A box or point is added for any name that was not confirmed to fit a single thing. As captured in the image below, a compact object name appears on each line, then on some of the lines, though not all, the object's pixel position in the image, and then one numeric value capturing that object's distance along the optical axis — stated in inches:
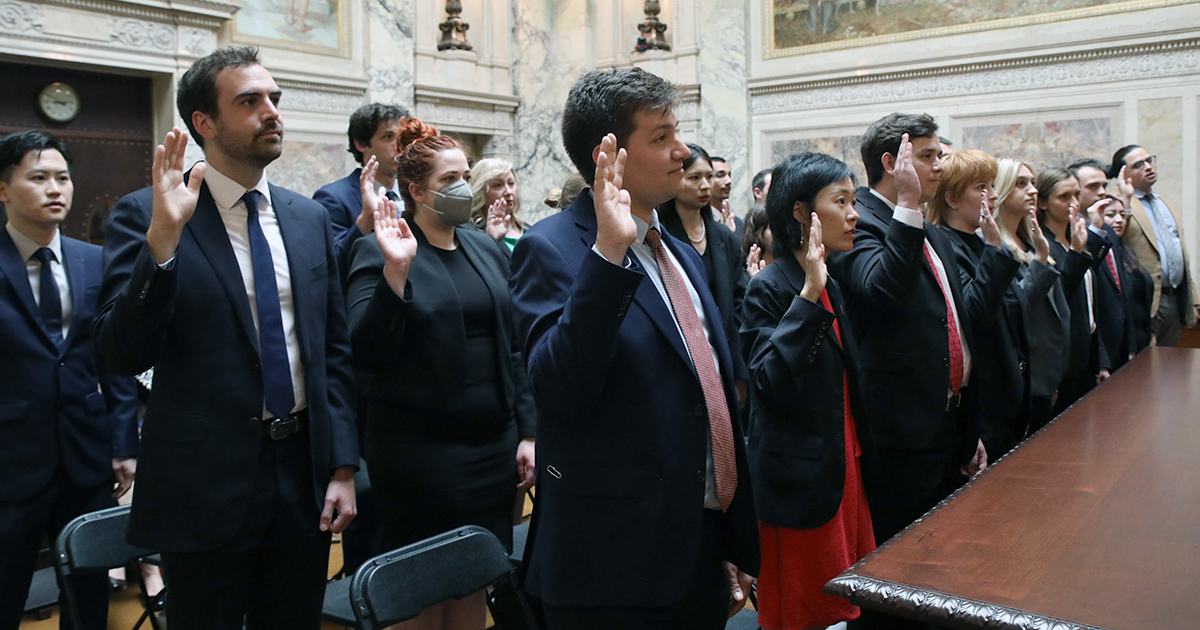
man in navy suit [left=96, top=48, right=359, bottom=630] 80.6
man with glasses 257.9
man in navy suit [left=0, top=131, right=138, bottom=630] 112.4
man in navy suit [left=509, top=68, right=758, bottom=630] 71.1
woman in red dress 97.1
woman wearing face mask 109.1
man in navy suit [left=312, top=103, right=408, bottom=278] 166.9
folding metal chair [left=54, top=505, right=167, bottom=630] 95.5
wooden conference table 60.2
